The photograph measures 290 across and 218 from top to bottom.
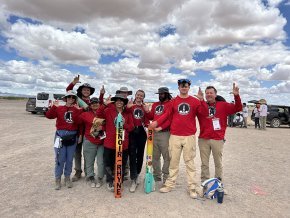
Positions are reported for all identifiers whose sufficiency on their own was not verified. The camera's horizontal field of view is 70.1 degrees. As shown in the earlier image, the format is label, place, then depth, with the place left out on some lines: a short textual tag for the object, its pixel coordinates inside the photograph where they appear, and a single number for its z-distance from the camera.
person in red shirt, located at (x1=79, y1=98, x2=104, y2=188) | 4.15
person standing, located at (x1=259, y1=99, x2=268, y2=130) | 13.69
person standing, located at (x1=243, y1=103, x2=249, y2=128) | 15.35
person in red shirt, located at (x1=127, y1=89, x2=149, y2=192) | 4.12
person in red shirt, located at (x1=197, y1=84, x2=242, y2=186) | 3.88
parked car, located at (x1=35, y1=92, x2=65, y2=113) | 17.03
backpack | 3.72
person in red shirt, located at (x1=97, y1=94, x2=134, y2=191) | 3.93
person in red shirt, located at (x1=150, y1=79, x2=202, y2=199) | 3.82
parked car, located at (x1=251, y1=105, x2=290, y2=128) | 16.42
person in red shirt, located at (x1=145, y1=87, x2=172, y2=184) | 4.17
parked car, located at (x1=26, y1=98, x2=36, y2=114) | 18.10
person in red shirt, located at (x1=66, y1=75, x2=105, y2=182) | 4.40
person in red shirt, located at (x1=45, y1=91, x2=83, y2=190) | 4.02
